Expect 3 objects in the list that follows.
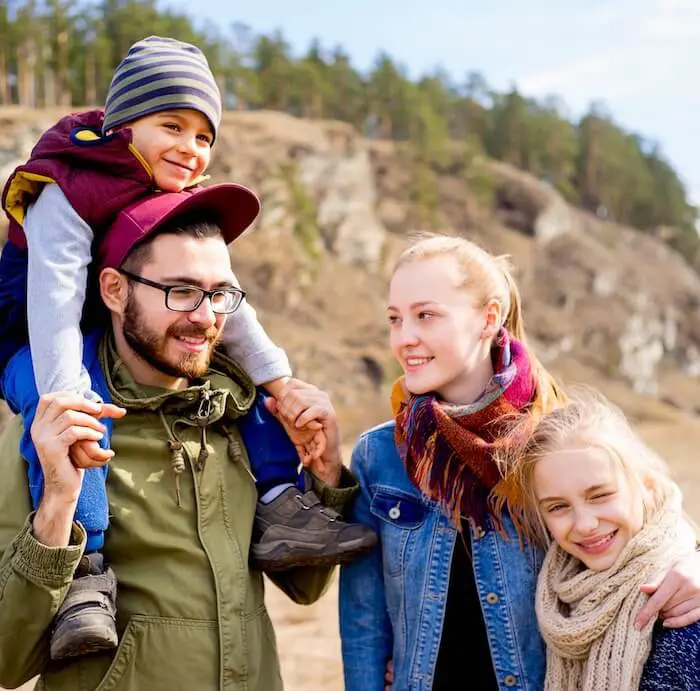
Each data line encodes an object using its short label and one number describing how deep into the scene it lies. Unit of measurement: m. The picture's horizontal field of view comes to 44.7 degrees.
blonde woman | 2.36
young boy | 2.18
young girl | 2.08
